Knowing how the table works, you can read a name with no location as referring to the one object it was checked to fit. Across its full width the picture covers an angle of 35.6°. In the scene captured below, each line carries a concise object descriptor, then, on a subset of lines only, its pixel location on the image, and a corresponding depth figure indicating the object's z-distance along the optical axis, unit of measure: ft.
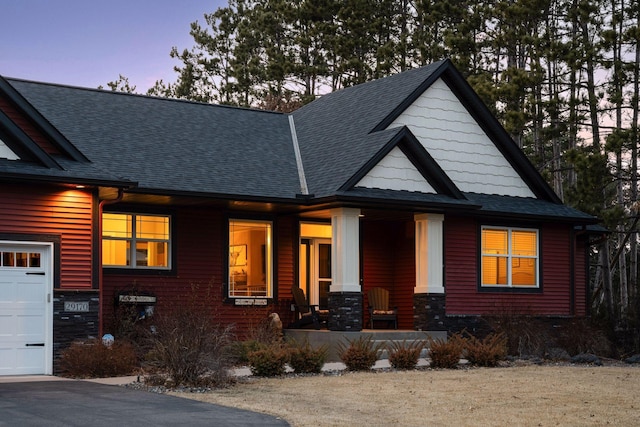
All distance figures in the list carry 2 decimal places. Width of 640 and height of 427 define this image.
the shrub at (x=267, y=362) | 56.08
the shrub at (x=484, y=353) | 63.87
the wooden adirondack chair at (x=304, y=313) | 73.00
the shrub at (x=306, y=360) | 57.93
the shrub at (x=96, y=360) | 56.34
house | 59.11
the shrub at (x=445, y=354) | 62.59
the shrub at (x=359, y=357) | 60.44
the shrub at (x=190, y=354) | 50.19
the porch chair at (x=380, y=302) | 78.07
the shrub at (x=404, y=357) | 61.67
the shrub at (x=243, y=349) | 63.16
